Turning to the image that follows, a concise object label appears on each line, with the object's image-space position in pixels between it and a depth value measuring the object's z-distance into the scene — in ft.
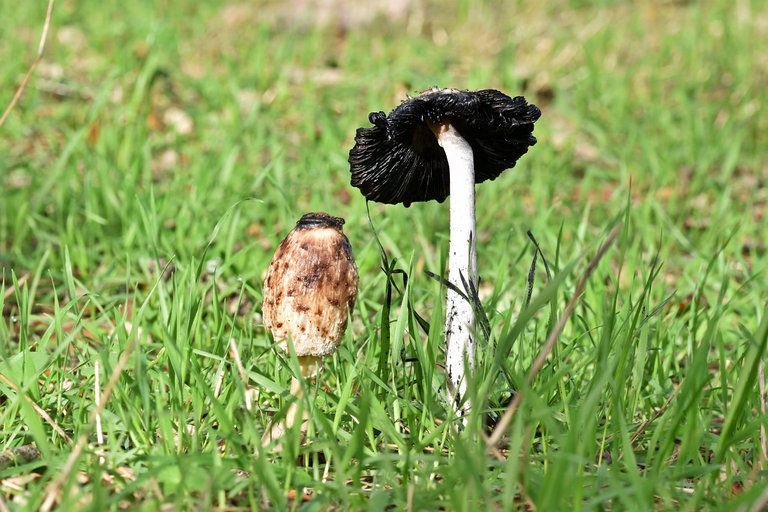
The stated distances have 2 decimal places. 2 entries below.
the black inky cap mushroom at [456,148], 13.50
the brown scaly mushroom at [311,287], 13.37
